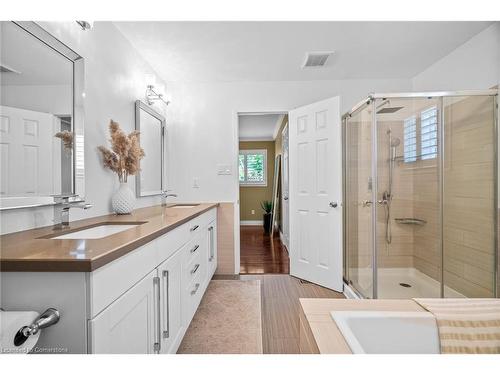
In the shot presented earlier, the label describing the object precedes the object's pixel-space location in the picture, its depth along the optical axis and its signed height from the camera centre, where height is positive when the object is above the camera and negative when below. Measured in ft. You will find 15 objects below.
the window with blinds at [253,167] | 23.02 +1.71
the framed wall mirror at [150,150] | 7.75 +1.25
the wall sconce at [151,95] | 8.37 +3.03
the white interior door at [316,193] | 8.82 -0.25
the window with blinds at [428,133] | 7.04 +1.45
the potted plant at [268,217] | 20.07 -2.42
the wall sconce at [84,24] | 4.78 +3.05
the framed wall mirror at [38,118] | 3.59 +1.09
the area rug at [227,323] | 5.70 -3.55
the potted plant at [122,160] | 5.90 +0.61
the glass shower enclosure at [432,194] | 6.91 -0.22
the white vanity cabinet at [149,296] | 2.68 -1.57
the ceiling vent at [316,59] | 8.12 +4.18
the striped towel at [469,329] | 2.72 -1.53
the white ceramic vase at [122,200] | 6.13 -0.33
